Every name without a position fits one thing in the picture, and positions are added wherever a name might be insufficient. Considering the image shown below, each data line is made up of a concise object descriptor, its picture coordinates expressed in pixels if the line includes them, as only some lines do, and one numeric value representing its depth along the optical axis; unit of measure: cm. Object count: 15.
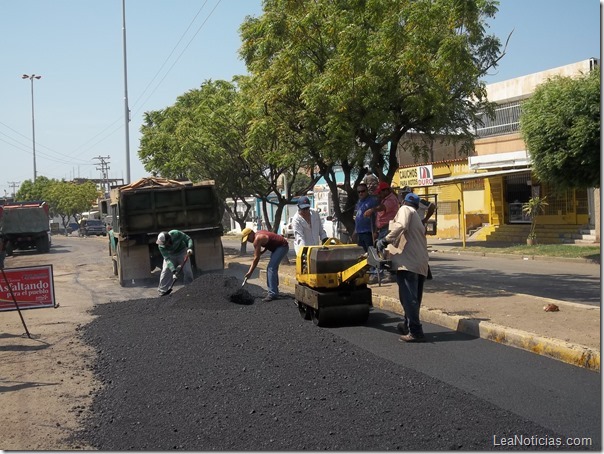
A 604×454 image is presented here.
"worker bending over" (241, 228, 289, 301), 1161
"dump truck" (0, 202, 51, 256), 3734
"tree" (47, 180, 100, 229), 8775
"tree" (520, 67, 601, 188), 2034
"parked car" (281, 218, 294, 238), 4109
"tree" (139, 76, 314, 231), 2305
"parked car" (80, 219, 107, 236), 6309
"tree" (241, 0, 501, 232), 1239
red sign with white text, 1070
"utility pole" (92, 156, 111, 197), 11212
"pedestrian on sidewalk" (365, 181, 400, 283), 1253
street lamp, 7093
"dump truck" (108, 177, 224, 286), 1703
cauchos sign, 2767
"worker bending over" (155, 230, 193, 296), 1385
